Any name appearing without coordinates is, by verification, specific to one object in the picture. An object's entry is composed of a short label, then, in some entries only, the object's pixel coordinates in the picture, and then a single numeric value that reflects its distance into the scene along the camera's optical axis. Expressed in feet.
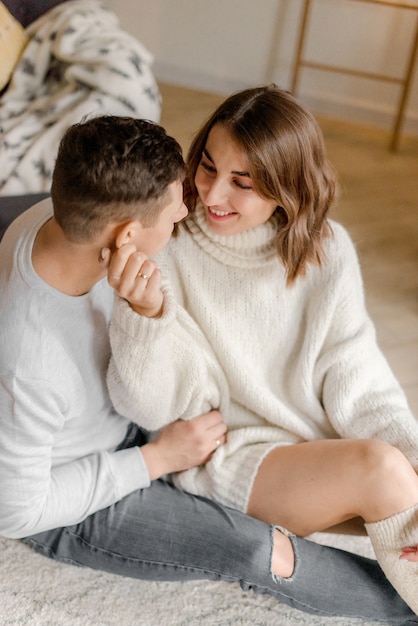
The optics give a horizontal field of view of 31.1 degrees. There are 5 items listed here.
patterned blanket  6.87
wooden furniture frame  11.38
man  3.44
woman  4.06
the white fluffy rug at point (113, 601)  4.40
